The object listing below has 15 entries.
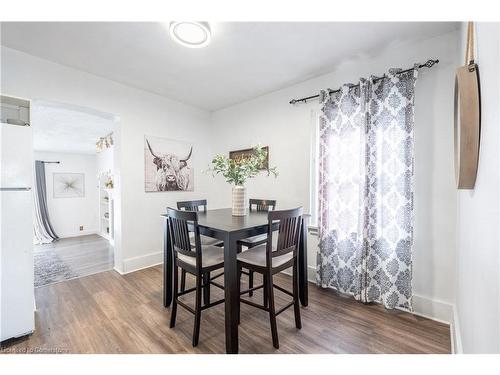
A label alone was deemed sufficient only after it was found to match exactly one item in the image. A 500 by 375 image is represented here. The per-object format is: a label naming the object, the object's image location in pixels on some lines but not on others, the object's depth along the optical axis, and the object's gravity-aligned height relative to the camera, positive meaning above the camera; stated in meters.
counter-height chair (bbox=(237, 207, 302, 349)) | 1.59 -0.61
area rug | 2.81 -1.25
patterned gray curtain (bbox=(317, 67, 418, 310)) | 1.98 -0.08
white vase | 2.25 -0.19
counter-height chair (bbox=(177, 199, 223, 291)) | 2.23 -0.32
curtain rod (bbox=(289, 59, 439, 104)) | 1.88 +1.02
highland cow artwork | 3.25 +0.29
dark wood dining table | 1.47 -0.55
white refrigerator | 1.61 -0.37
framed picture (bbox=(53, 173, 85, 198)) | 5.82 -0.04
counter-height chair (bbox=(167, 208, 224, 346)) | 1.59 -0.60
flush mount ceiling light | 1.71 +1.23
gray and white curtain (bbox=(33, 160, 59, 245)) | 5.25 -0.63
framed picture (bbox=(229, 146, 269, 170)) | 3.18 +0.46
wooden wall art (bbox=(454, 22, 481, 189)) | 0.84 +0.25
